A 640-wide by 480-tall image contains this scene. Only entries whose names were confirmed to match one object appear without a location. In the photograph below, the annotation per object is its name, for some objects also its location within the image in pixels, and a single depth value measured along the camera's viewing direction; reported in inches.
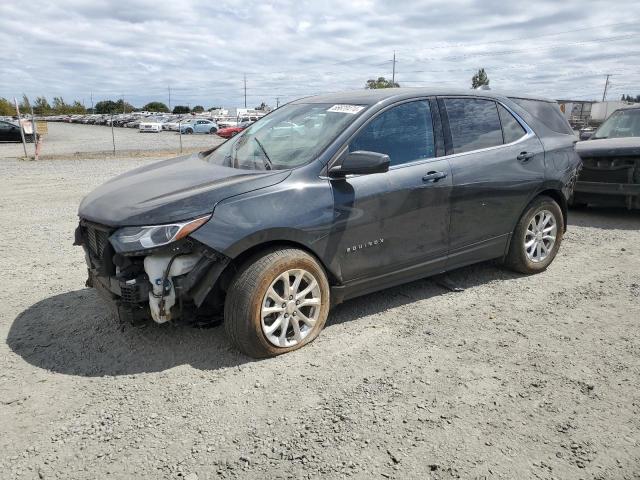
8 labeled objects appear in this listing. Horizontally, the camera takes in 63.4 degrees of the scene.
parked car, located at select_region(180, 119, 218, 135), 1836.9
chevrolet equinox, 128.9
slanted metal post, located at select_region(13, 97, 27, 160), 676.9
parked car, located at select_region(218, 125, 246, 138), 1250.9
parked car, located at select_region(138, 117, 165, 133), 1873.8
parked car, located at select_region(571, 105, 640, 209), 301.0
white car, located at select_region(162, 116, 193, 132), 1962.2
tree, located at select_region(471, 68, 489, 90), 2837.1
